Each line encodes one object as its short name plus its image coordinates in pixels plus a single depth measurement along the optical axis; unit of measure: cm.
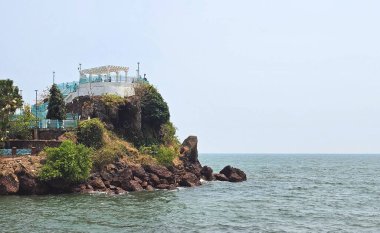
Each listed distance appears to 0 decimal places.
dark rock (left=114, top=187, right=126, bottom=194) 5262
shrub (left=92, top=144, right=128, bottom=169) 5678
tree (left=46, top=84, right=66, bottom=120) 6469
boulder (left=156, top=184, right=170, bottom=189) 5785
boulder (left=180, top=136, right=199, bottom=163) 7269
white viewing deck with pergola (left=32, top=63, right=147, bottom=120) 6975
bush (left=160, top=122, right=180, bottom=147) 7125
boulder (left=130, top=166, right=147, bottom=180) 5782
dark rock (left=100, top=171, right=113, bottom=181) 5506
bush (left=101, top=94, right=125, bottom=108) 6569
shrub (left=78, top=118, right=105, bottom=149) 5941
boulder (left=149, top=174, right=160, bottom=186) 5838
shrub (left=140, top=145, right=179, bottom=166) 6419
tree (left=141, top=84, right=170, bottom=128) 6962
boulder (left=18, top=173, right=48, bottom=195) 4906
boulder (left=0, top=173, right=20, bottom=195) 4809
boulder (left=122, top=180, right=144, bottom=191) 5469
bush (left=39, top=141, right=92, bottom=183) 4966
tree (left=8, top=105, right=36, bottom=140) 5856
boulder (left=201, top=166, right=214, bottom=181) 7275
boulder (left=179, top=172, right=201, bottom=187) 6150
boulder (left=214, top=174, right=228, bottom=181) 7325
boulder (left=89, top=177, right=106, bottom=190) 5306
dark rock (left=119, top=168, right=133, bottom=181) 5546
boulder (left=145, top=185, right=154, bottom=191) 5625
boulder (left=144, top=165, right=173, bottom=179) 5997
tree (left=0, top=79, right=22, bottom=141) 5156
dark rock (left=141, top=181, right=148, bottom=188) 5668
